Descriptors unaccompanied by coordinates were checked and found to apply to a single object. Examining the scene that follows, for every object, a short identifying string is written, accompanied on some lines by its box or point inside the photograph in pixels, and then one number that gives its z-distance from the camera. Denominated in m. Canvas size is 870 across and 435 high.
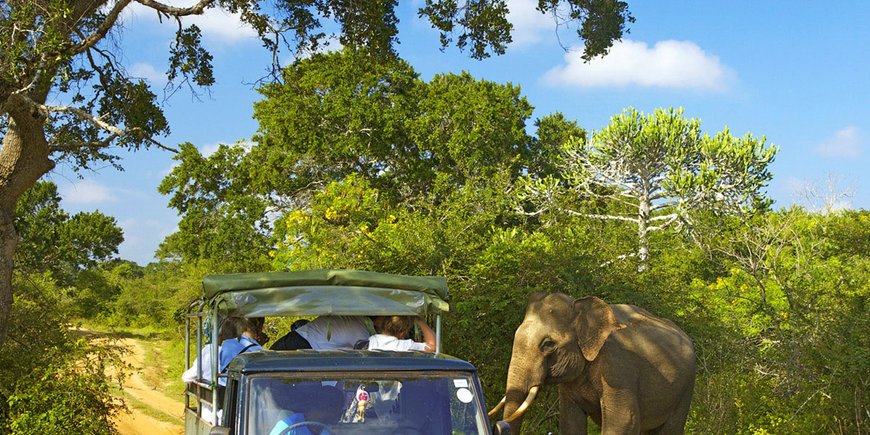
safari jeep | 5.03
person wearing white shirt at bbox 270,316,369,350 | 8.23
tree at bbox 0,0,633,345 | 9.38
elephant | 9.00
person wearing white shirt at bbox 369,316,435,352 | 7.82
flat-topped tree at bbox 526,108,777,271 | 32.53
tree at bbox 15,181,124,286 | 45.62
